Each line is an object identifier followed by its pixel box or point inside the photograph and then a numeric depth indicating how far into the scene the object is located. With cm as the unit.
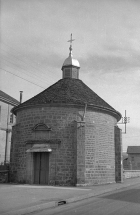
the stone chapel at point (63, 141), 1730
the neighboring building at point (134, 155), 6568
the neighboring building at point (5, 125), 3316
